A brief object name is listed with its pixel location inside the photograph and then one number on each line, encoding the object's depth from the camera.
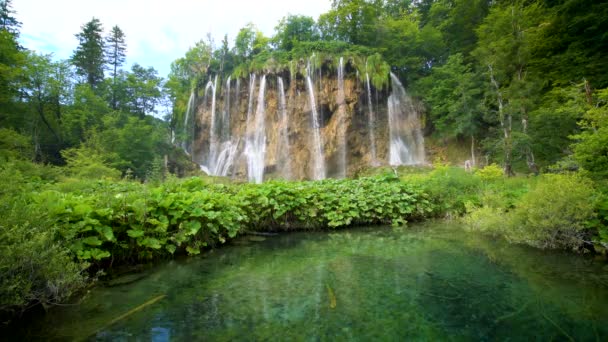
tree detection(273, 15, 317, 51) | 29.00
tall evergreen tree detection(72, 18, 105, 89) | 30.37
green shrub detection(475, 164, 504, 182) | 12.13
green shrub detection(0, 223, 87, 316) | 2.44
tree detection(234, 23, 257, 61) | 32.28
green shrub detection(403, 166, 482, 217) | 9.77
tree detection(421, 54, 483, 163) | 19.92
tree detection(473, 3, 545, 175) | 15.60
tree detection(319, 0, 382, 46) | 27.39
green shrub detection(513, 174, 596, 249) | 4.88
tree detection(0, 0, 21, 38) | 26.81
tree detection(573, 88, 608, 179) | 5.46
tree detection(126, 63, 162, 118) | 29.30
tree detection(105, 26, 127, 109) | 34.50
